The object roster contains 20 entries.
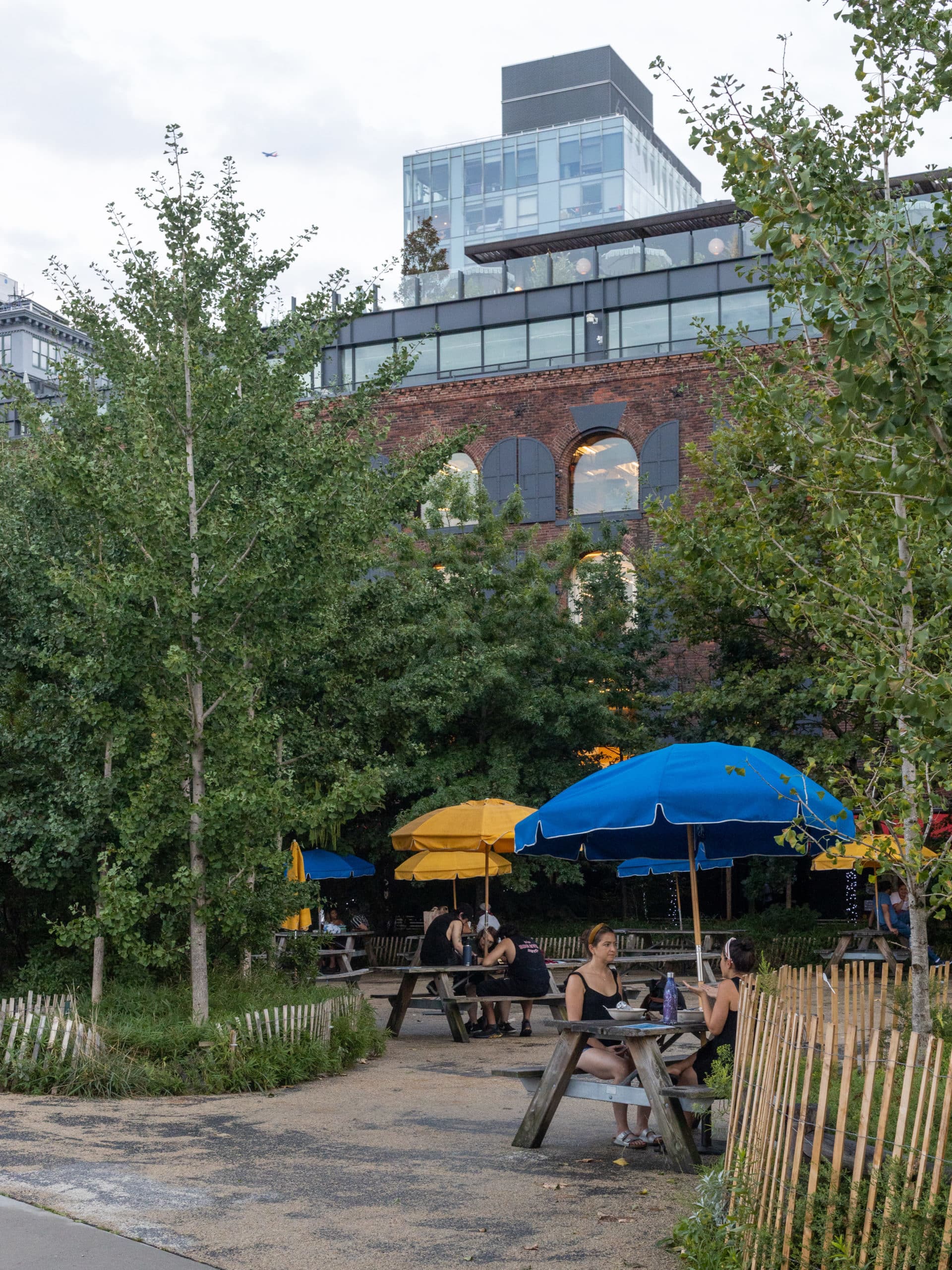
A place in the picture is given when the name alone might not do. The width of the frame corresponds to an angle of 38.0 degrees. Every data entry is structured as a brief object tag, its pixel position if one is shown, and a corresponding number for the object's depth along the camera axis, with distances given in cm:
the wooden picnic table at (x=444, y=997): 1454
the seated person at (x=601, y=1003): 892
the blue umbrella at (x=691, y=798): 1005
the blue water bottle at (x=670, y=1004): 920
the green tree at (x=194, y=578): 1212
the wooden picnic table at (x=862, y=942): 1881
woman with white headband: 866
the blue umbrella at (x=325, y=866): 2297
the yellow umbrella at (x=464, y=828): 1593
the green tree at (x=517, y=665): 2452
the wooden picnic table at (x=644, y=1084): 809
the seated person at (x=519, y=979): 1483
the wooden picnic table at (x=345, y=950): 1633
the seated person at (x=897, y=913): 1969
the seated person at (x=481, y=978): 1562
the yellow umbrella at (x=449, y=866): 1881
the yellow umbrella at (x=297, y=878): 1738
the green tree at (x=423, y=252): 5519
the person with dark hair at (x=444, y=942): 1603
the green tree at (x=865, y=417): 436
